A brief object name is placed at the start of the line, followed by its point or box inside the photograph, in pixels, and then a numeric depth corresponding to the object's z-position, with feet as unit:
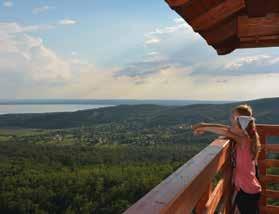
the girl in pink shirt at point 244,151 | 5.41
